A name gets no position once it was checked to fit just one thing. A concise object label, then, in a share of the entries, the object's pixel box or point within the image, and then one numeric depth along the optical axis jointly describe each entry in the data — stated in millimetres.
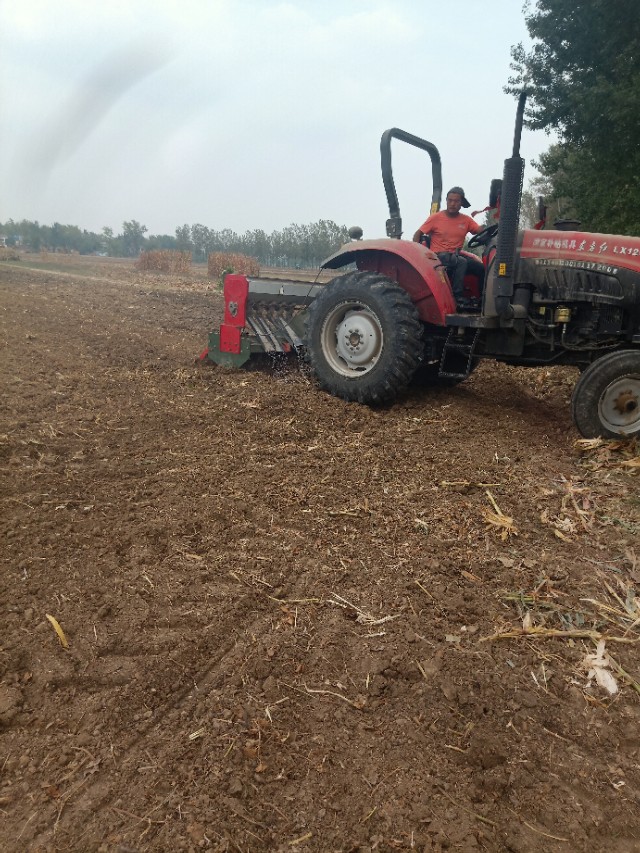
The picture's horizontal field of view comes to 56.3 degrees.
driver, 5176
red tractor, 4129
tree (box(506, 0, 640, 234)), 12102
